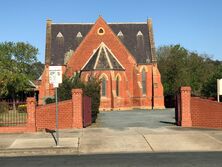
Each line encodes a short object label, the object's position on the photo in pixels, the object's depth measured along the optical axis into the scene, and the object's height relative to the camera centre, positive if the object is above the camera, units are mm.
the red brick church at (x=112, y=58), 42760 +4343
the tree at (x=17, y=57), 53857 +5835
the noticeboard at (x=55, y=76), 12946 +579
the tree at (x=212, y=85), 44998 +673
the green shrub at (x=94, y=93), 22741 -122
